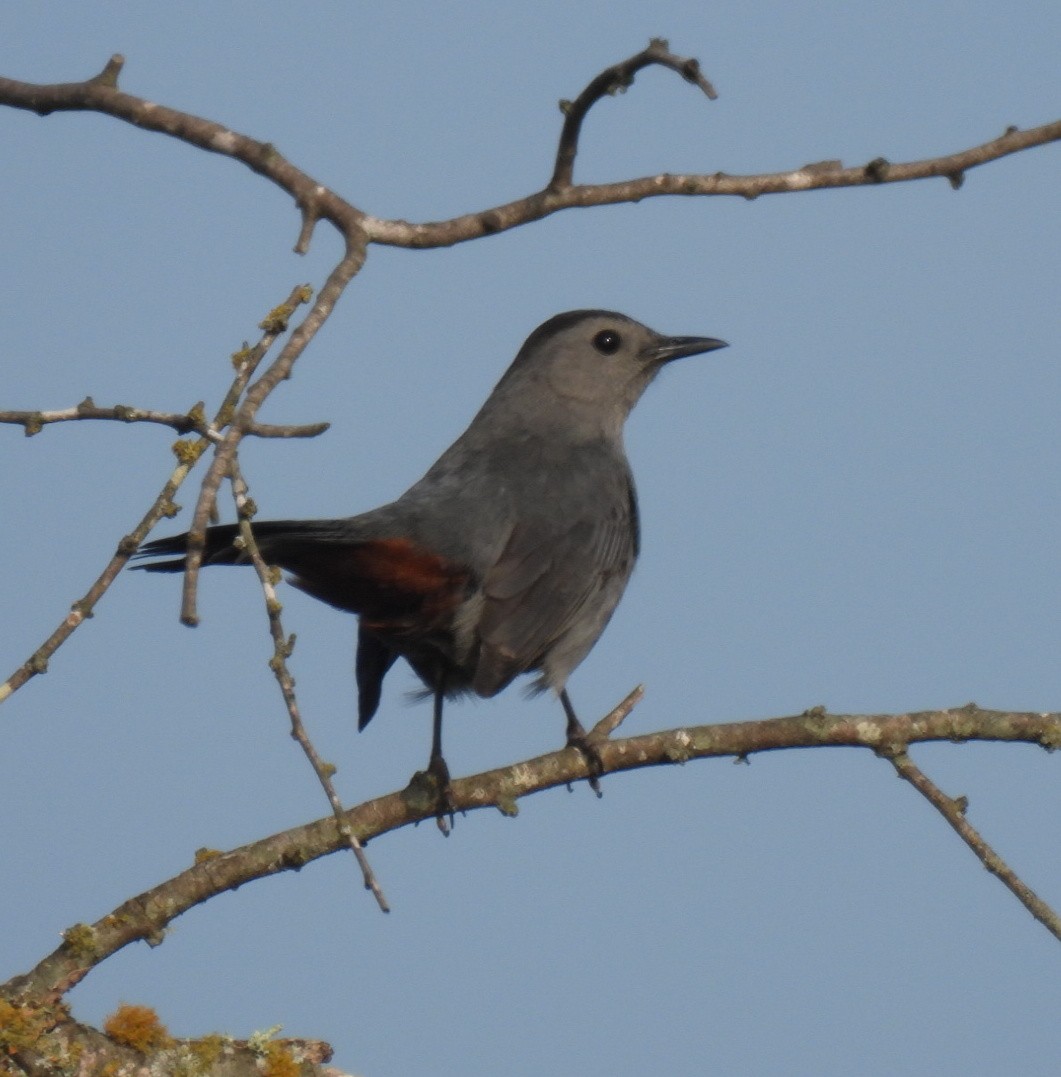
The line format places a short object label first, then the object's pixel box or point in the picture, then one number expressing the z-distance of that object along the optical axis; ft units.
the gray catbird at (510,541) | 29.58
